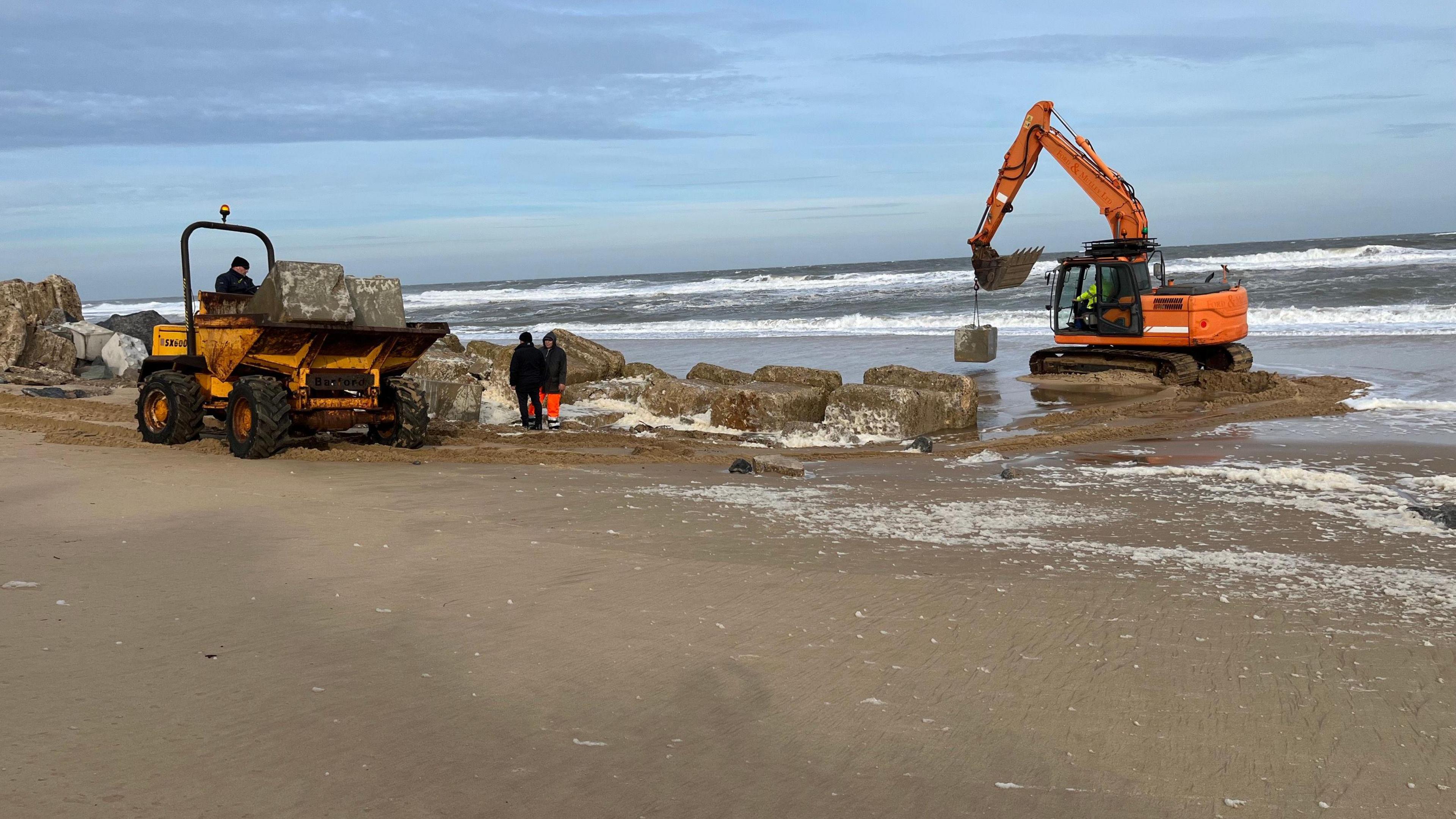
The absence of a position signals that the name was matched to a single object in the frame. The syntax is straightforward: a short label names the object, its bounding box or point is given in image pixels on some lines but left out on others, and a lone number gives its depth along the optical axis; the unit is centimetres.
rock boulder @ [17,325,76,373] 1634
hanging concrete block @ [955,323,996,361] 1825
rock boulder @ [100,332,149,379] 1680
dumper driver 952
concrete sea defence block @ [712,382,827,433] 1190
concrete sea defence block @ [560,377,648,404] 1348
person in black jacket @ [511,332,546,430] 1180
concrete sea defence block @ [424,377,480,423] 1190
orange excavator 1667
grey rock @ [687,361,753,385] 1416
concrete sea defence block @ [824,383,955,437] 1148
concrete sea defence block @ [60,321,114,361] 1689
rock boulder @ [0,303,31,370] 1608
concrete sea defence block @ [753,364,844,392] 1329
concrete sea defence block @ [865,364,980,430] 1230
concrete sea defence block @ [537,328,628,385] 1446
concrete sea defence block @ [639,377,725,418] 1237
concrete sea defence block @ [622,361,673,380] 1499
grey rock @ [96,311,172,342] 1933
